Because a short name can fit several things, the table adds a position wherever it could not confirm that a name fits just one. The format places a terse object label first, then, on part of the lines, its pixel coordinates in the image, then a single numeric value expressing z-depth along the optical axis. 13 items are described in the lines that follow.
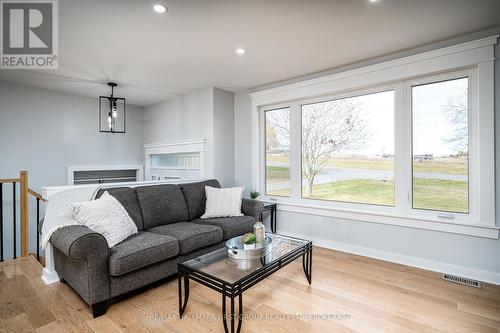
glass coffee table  1.68
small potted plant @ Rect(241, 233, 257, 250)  2.26
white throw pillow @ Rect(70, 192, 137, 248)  2.26
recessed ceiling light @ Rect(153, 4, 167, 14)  2.06
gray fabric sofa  1.99
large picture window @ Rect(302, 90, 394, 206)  3.23
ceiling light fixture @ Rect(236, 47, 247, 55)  2.86
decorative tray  2.20
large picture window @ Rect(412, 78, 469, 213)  2.71
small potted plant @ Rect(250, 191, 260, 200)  4.02
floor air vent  2.47
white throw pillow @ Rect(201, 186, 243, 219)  3.44
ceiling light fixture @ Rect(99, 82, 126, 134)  5.07
